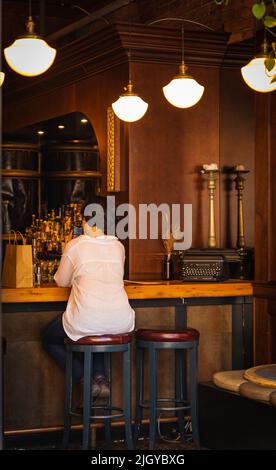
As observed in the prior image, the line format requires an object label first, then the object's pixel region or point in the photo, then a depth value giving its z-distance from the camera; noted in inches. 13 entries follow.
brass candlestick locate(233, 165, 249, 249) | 285.1
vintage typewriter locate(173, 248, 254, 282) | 253.3
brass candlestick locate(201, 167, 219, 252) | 283.7
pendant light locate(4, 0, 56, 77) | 239.8
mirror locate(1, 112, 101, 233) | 422.9
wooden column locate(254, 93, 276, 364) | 243.4
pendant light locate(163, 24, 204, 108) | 252.4
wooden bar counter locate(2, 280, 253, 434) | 221.6
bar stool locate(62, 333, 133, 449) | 199.2
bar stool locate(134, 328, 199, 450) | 208.4
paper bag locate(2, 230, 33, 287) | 222.8
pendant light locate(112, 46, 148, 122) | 258.5
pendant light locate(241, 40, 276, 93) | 227.9
